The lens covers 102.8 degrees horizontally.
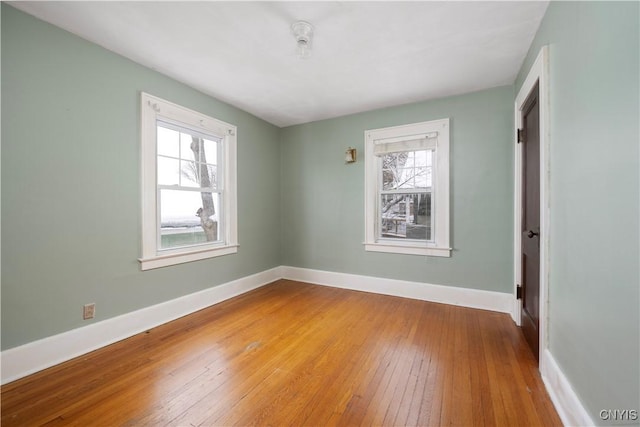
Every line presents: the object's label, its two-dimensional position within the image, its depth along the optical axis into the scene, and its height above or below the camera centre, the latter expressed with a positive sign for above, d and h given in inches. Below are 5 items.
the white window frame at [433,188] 126.2 +12.9
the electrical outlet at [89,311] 82.8 -32.4
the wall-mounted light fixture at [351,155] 147.9 +33.3
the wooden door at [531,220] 81.7 -2.8
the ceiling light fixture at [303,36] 75.5 +53.7
